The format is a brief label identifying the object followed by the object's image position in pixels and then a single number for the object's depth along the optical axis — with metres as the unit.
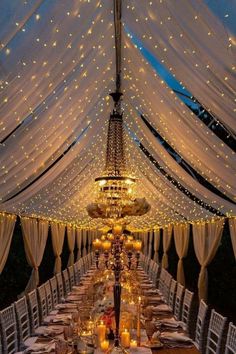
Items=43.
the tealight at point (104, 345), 4.28
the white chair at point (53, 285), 8.49
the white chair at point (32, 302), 6.53
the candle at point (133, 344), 4.44
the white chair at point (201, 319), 5.79
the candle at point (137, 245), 6.42
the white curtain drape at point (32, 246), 10.96
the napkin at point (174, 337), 4.76
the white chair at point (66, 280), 10.49
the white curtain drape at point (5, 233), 8.18
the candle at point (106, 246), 6.28
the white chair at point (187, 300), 6.85
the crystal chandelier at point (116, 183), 6.41
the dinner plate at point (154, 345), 4.46
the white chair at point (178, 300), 7.80
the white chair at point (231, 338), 4.75
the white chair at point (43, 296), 7.04
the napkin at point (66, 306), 6.47
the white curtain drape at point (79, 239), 22.34
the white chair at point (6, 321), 5.14
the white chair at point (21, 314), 4.62
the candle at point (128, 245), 6.19
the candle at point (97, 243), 6.37
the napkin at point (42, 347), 4.28
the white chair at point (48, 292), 7.86
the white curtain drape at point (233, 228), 8.67
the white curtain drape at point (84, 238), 25.68
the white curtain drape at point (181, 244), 14.15
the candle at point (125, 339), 4.38
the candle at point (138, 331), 4.50
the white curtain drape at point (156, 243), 21.60
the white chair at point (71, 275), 11.69
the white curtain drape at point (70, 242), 17.86
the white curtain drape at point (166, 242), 18.22
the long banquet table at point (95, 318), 4.35
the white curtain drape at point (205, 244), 11.36
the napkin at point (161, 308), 6.37
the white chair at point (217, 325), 5.08
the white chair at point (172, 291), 8.48
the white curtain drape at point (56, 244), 14.44
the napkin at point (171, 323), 5.38
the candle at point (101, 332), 4.41
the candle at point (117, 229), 5.65
